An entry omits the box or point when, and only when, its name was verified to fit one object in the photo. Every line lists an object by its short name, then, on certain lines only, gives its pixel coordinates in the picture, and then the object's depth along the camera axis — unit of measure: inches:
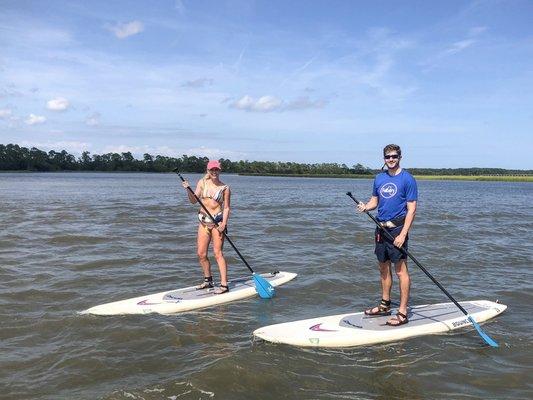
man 254.4
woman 333.1
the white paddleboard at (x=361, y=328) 255.4
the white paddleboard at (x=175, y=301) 303.0
